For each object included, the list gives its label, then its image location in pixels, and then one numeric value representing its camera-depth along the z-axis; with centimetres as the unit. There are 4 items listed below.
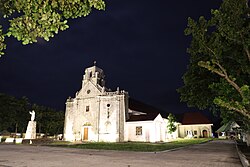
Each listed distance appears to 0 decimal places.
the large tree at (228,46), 1035
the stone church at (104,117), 3571
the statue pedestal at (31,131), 3366
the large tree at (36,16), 427
